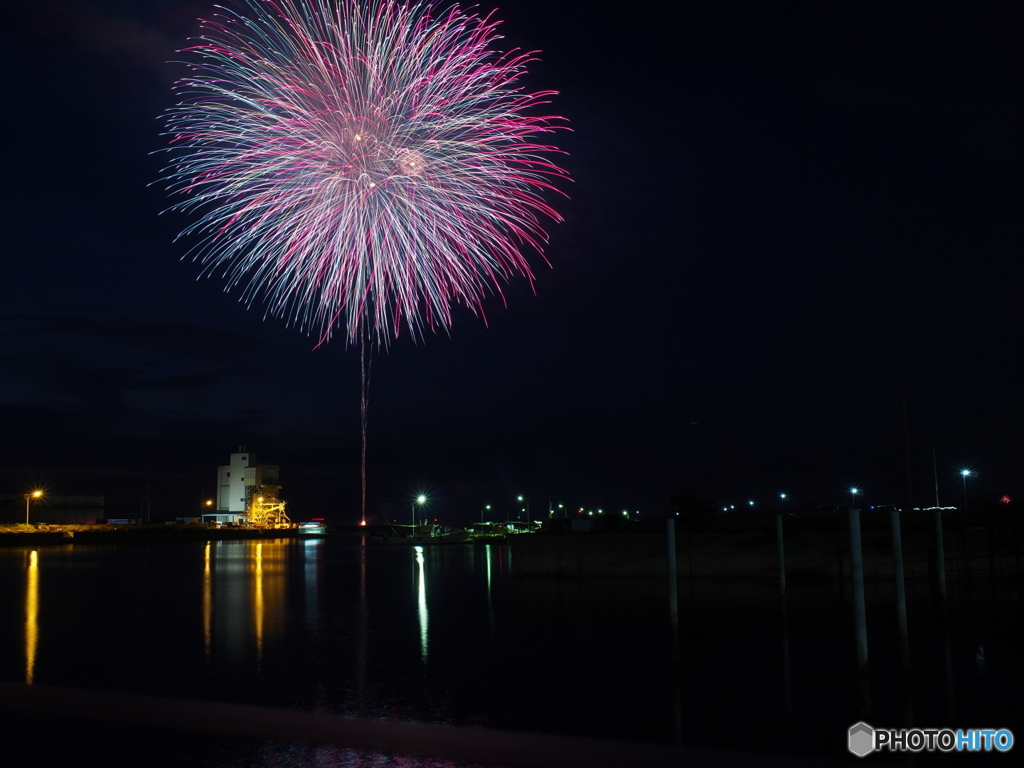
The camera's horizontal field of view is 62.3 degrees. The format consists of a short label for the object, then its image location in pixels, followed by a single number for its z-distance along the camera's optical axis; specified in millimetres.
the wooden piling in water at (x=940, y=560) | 29694
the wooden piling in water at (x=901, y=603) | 19172
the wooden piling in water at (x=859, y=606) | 15812
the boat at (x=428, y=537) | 131925
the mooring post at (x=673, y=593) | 20609
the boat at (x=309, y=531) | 182725
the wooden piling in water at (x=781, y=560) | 29297
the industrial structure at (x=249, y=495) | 150875
